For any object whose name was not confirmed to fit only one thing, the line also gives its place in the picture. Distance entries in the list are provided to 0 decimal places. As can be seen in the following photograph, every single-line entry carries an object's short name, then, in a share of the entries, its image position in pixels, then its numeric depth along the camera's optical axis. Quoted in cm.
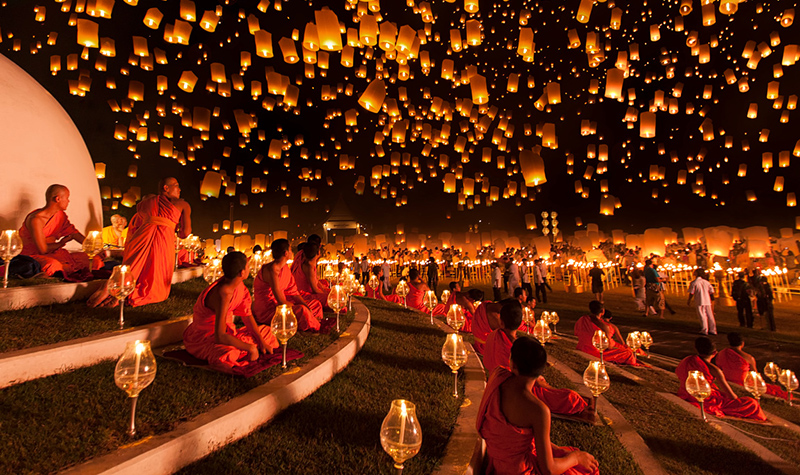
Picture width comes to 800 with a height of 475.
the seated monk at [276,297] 527
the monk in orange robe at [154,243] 516
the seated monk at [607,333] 750
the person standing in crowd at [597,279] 1498
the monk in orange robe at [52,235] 540
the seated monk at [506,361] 424
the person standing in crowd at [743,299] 1181
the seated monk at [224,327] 373
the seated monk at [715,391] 543
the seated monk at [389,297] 1264
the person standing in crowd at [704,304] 1095
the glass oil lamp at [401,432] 206
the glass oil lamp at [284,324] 375
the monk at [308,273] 655
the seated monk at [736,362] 633
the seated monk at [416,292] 1074
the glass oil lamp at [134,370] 239
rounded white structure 624
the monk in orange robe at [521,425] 260
